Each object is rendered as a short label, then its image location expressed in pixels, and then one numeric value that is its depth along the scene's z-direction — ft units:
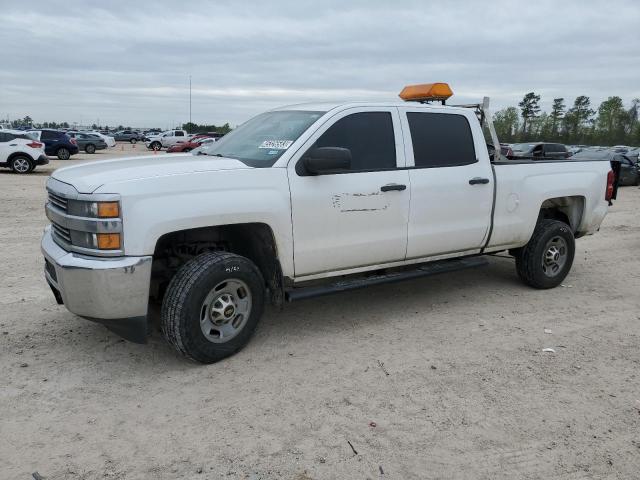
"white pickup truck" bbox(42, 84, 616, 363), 12.16
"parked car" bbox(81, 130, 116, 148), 135.79
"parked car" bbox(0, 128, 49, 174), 62.13
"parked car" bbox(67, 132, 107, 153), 127.85
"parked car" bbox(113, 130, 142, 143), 203.82
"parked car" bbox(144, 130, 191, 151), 149.59
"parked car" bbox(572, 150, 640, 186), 69.00
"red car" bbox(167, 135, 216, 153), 116.02
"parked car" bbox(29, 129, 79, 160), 90.48
